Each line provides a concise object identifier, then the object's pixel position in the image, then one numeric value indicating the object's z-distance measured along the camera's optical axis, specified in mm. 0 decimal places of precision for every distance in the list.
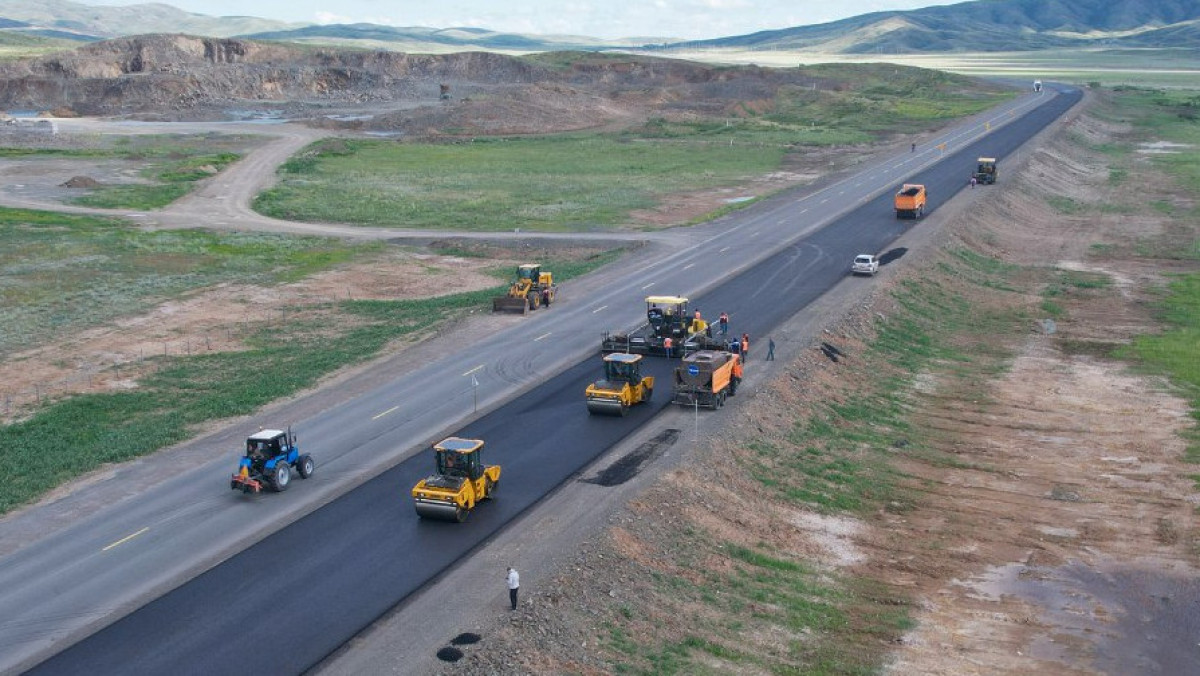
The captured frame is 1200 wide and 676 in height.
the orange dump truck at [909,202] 87812
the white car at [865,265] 68562
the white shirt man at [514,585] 27625
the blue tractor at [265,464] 36000
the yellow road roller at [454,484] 33375
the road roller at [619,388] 43156
